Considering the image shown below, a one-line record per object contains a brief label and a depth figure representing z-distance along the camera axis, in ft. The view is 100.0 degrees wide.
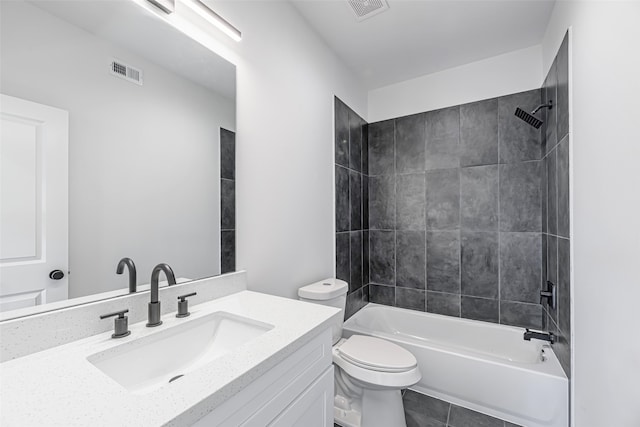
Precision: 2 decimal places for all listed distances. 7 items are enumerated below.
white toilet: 4.72
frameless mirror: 2.44
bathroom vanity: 1.70
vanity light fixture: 3.69
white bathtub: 4.92
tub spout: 5.75
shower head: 6.26
